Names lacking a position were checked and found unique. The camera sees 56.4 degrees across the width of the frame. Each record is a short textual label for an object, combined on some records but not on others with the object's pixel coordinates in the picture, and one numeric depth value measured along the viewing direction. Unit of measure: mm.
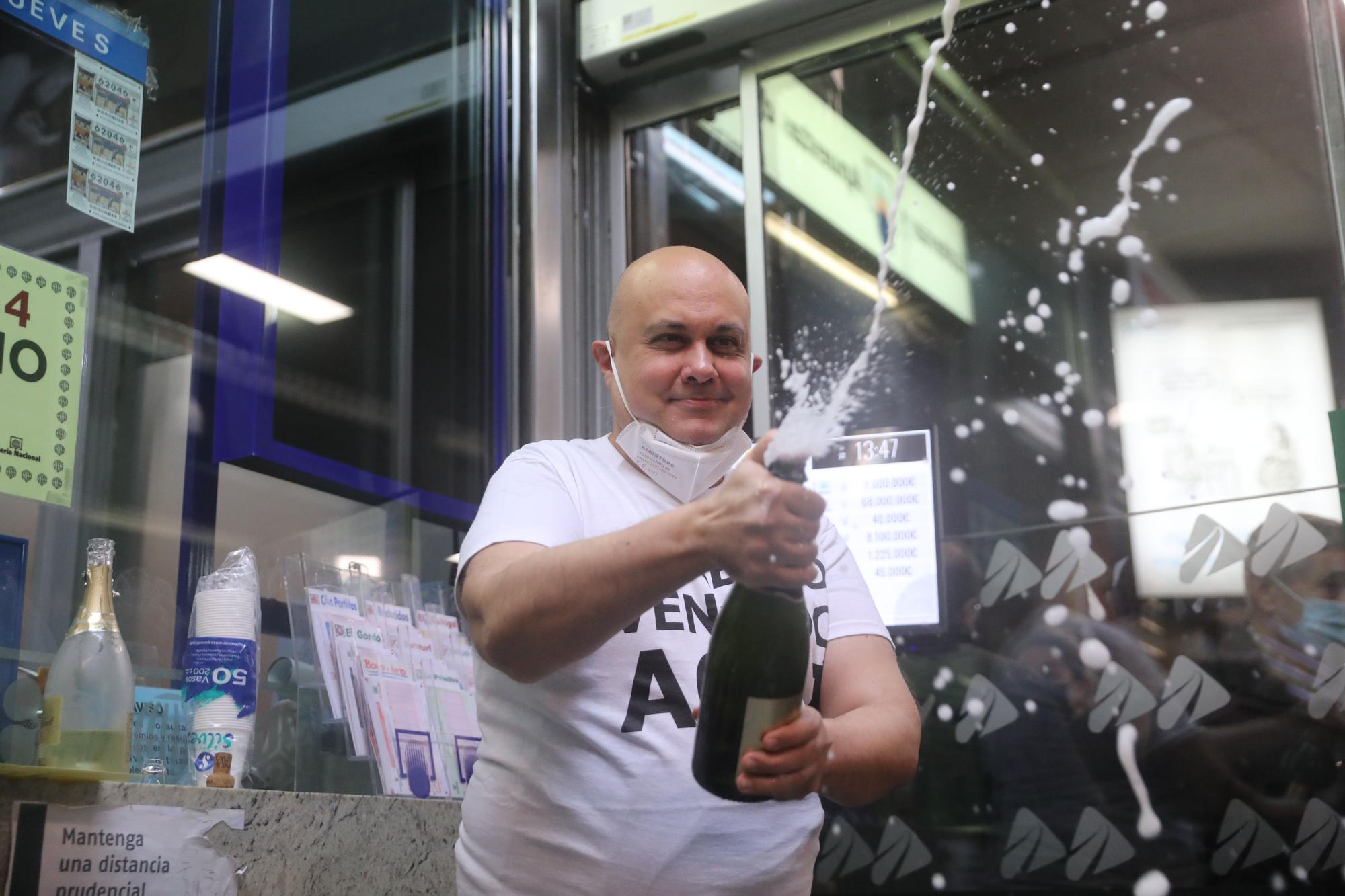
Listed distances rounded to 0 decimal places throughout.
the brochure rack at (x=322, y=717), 1859
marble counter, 1428
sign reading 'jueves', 1766
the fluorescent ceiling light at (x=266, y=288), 2068
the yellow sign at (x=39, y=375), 1542
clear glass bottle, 1402
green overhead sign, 2553
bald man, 992
